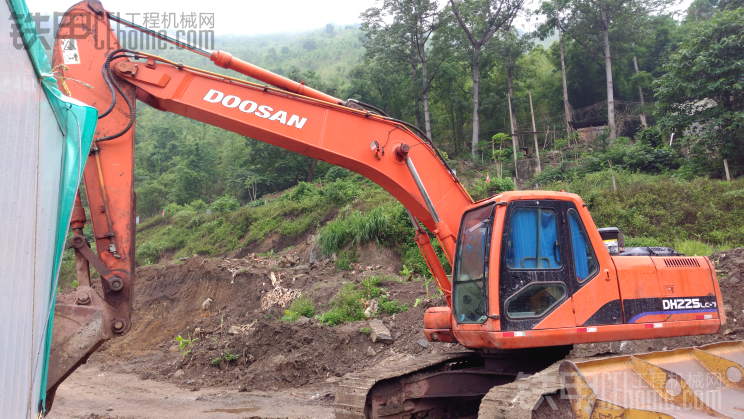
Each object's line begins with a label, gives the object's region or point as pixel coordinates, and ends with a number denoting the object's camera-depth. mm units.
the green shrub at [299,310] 10680
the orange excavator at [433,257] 4125
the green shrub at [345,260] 13617
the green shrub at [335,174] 30422
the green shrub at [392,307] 10000
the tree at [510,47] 31297
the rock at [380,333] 8883
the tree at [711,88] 16297
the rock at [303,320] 9711
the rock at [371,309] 10103
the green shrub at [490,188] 16219
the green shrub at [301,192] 24848
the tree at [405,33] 30312
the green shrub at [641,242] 12656
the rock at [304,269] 14312
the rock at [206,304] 13922
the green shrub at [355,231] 13883
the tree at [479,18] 29297
